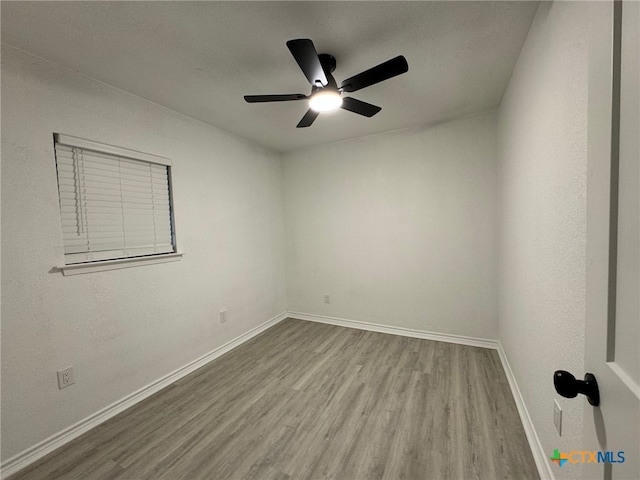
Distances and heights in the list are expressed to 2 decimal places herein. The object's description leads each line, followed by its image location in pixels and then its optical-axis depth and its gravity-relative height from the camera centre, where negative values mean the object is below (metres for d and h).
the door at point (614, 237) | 0.45 -0.04
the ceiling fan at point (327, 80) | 1.32 +0.88
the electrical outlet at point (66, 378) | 1.67 -0.91
